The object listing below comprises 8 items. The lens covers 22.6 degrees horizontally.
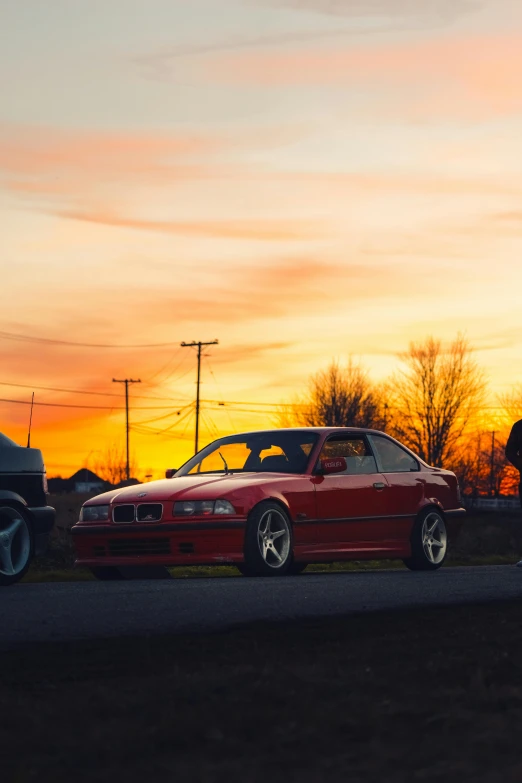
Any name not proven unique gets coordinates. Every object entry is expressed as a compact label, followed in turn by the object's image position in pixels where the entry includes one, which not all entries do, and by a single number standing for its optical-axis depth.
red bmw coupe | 12.02
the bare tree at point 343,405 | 89.75
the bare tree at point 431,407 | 88.94
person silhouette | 14.80
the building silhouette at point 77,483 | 167.18
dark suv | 11.01
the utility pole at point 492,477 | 109.41
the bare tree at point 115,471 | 141.50
